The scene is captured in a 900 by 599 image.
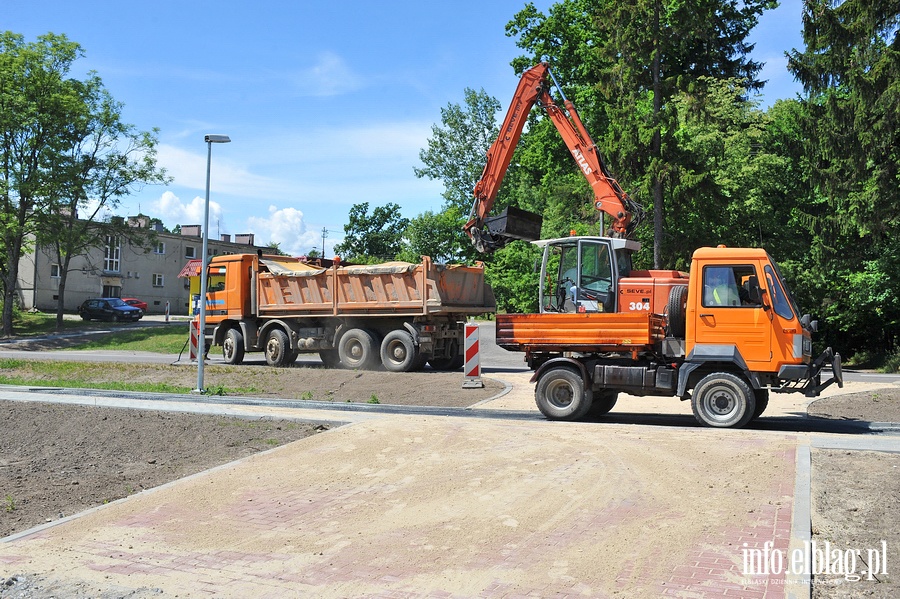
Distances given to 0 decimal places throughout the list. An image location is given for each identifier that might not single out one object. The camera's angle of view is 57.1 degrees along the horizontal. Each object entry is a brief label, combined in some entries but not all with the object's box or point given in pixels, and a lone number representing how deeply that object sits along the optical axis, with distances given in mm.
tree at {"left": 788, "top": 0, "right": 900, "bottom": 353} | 25047
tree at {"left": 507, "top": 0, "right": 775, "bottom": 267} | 31359
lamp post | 17703
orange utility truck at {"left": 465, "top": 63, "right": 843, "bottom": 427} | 12125
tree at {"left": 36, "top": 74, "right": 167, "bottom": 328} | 41906
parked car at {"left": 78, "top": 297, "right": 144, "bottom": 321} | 53594
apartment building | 64000
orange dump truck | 22250
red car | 63194
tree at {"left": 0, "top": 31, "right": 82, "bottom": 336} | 41000
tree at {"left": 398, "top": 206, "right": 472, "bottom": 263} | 63500
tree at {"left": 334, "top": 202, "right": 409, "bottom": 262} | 93625
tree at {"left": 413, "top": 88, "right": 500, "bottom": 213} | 65938
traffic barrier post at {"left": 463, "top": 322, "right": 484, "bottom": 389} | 17375
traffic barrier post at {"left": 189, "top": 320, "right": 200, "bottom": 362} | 21531
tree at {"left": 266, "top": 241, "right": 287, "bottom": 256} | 100844
